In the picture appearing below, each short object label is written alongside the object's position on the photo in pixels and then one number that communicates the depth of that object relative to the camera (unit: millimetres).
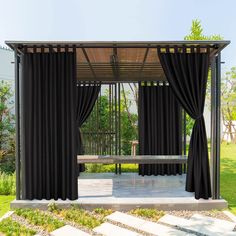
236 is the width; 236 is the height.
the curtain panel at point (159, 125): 6805
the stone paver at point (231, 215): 3839
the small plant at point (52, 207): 4203
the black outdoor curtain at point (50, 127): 4395
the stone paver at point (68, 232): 3365
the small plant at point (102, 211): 4102
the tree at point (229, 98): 17141
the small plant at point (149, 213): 3961
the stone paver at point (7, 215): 3886
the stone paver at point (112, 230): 3358
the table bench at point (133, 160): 5719
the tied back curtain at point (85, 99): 7152
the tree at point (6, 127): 8438
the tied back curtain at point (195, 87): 4434
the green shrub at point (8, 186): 5449
